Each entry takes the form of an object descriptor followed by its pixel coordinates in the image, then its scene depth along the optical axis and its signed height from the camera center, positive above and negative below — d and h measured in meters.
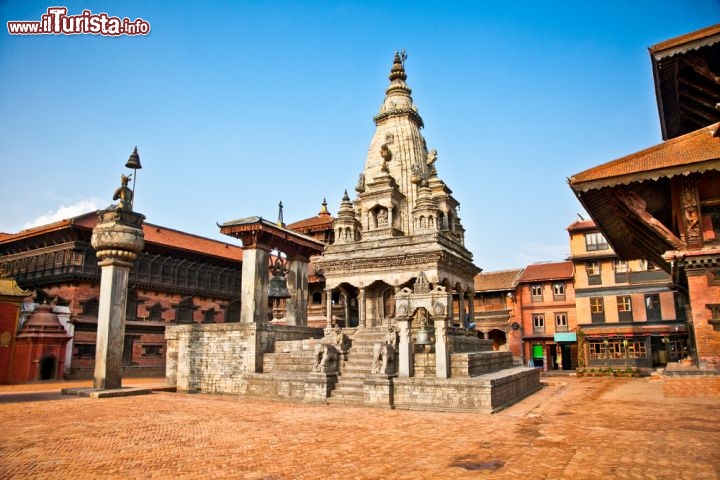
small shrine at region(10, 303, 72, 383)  27.00 -0.59
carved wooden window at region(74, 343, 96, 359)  30.08 -0.78
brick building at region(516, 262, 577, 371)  40.59 +1.27
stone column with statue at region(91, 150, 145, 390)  18.03 +2.28
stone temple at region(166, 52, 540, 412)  15.02 +0.86
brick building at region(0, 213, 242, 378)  30.61 +3.68
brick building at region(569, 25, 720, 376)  14.27 +4.43
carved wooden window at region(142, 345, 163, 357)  33.69 -0.96
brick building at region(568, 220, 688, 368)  35.53 +1.62
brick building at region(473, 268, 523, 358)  42.22 +1.98
